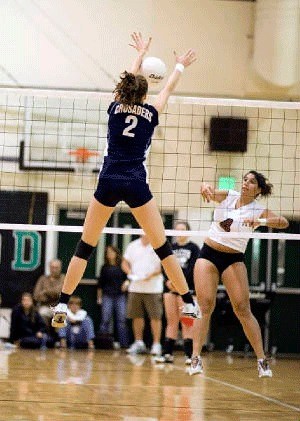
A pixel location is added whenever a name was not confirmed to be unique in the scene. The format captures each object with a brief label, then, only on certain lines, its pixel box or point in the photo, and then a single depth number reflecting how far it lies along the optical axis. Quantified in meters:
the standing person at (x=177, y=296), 14.05
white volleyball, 9.02
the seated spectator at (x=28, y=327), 17.16
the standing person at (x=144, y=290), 16.44
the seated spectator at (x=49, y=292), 17.84
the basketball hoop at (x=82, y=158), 17.95
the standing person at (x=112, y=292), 18.06
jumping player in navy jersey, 8.07
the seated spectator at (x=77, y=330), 17.44
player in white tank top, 9.84
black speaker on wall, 18.66
